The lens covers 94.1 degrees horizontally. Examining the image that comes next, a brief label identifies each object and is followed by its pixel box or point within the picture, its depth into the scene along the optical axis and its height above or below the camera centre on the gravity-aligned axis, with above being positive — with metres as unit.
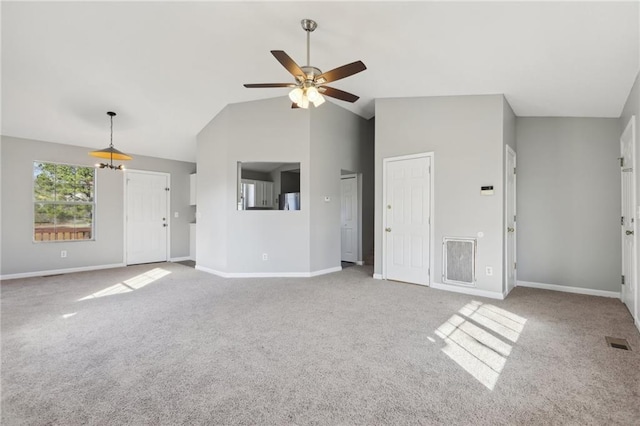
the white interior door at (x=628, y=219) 3.27 -0.06
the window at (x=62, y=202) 5.65 +0.24
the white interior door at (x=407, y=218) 4.66 -0.07
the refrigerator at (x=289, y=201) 5.40 +0.24
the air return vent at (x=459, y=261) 4.24 -0.68
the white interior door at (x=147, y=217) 6.76 -0.07
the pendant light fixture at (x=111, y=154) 4.41 +0.91
